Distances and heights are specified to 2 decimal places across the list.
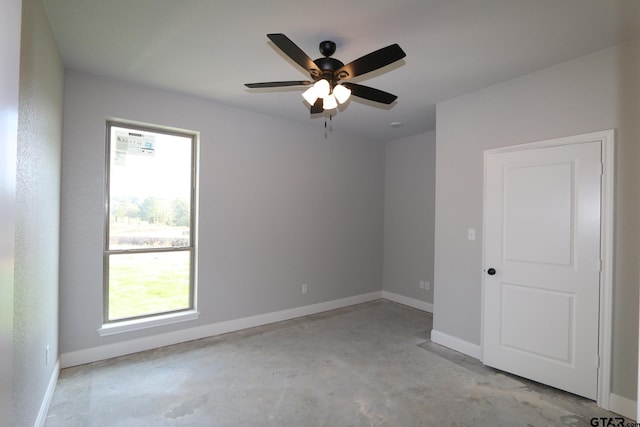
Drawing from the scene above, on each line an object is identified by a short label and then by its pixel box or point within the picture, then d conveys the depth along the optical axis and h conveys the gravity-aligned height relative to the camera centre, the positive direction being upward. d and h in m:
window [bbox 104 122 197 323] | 3.28 -0.13
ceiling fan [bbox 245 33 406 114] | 1.85 +0.93
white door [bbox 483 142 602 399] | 2.54 -0.43
